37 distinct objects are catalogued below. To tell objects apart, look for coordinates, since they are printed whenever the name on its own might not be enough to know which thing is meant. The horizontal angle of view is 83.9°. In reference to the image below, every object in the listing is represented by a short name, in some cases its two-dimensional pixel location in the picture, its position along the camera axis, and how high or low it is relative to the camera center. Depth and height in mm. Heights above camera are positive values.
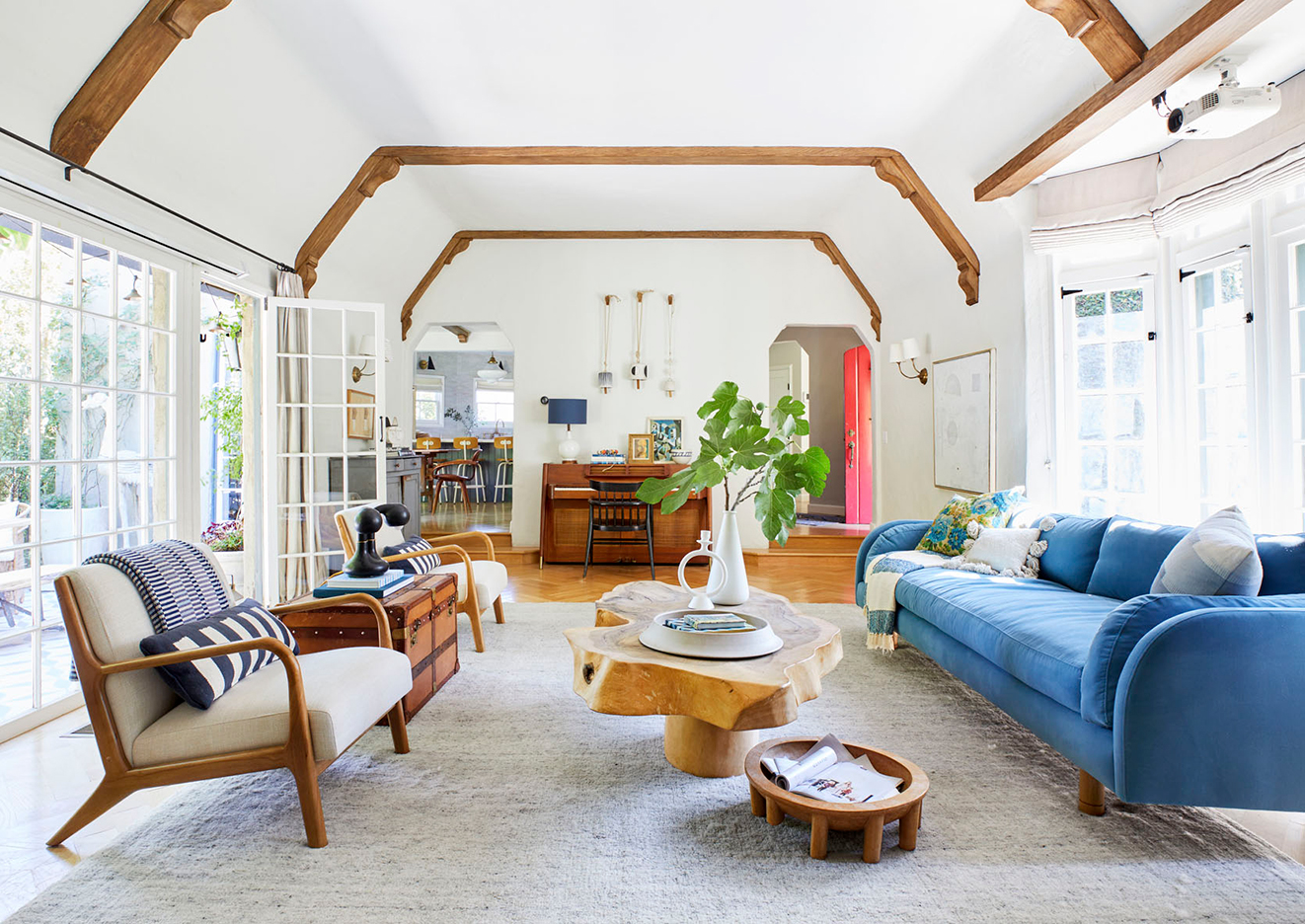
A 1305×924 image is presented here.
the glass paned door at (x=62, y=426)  2748 +173
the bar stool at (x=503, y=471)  11328 -138
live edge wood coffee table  1928 -625
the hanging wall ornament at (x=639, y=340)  6848 +1147
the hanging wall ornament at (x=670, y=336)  6875 +1183
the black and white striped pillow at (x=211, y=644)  1834 -497
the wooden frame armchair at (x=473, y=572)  3713 -625
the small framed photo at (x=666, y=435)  6867 +238
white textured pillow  3498 -454
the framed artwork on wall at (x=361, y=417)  4973 +334
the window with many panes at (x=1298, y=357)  3076 +406
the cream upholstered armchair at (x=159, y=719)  1796 -650
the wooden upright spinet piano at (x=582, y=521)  6375 -529
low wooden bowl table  1764 -872
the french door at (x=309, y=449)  4496 +101
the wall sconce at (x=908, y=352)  5762 +851
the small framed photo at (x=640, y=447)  6844 +128
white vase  2600 -379
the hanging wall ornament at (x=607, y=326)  6855 +1275
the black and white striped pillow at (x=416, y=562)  3656 -509
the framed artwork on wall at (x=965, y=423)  4898 +240
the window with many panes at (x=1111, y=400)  4008 +316
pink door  8516 +248
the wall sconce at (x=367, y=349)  5214 +831
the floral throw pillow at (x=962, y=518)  3768 -322
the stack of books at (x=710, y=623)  2205 -503
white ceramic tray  2143 -550
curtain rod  2600 +1188
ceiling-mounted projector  2770 +1344
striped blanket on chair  1970 -327
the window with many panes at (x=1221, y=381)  3383 +354
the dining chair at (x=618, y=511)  5816 -414
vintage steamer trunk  2701 -634
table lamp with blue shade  6617 +432
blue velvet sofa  1801 -637
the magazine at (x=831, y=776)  1860 -848
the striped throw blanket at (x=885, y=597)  3654 -711
